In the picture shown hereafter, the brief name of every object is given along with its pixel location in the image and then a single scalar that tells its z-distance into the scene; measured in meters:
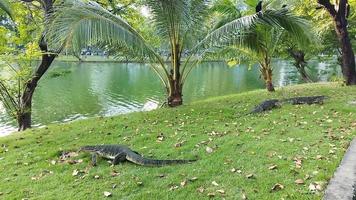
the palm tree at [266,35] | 8.70
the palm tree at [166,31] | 7.27
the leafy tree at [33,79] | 10.09
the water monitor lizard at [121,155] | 5.02
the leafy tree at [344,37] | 11.82
